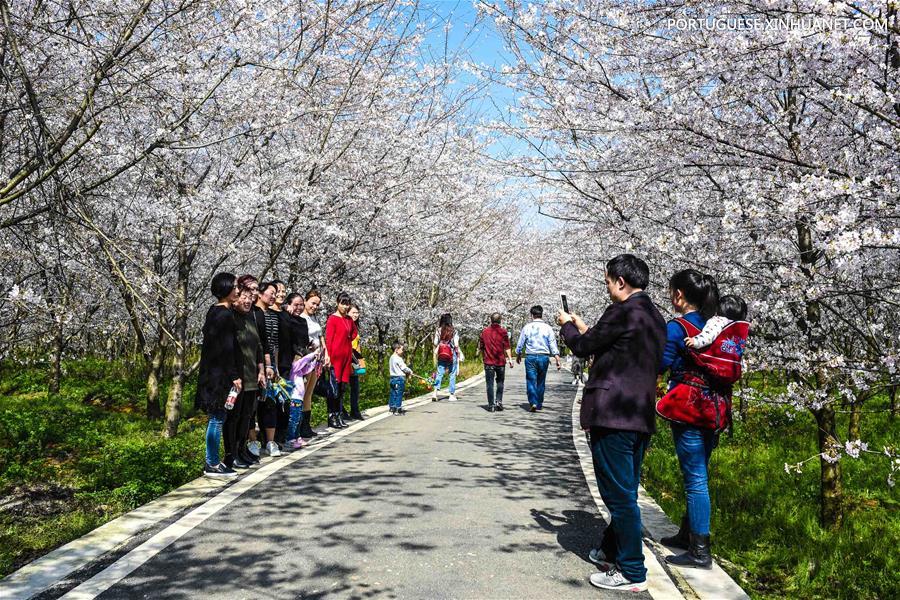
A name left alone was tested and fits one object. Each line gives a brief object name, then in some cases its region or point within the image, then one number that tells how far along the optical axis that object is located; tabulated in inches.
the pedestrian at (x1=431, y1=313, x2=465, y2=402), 614.9
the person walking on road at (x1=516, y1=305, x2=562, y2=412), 542.6
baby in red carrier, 179.3
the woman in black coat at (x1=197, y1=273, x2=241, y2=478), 269.4
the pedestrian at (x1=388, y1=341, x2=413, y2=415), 492.1
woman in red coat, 408.5
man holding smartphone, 163.2
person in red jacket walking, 557.6
